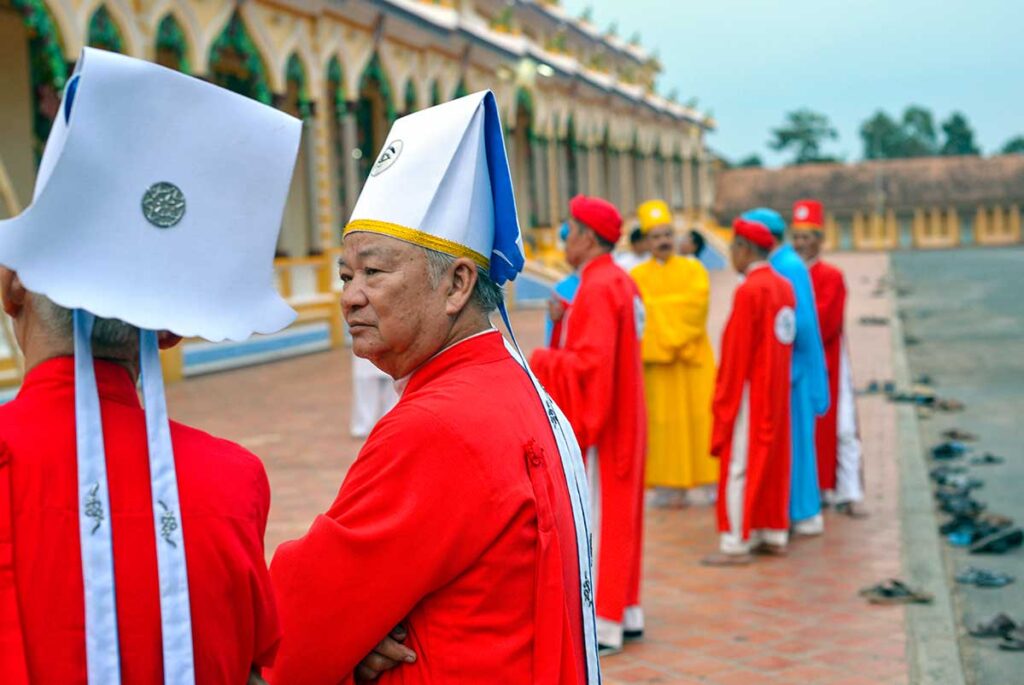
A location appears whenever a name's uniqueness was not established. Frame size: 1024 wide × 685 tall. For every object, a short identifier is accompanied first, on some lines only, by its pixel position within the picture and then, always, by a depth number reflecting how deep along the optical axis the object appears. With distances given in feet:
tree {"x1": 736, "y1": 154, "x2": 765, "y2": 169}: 300.81
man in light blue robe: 24.66
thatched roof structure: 212.02
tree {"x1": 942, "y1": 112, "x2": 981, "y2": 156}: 317.01
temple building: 49.80
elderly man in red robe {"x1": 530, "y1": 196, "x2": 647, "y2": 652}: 17.25
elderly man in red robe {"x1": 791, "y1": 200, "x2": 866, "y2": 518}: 27.40
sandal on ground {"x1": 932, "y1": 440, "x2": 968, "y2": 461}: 34.30
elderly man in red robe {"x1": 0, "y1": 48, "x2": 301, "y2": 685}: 6.28
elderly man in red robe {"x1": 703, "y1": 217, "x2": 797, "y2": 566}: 22.77
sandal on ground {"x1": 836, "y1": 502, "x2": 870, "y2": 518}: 27.12
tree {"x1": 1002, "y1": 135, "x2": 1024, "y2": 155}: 311.47
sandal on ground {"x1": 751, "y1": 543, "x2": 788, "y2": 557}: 23.59
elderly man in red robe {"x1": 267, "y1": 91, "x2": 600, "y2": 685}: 7.00
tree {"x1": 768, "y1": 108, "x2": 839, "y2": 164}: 313.32
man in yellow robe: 27.32
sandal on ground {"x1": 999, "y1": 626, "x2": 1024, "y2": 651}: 18.74
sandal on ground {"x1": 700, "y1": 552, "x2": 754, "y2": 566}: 23.02
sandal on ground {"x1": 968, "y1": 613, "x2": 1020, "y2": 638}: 19.25
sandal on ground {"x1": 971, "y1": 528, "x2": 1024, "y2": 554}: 24.47
